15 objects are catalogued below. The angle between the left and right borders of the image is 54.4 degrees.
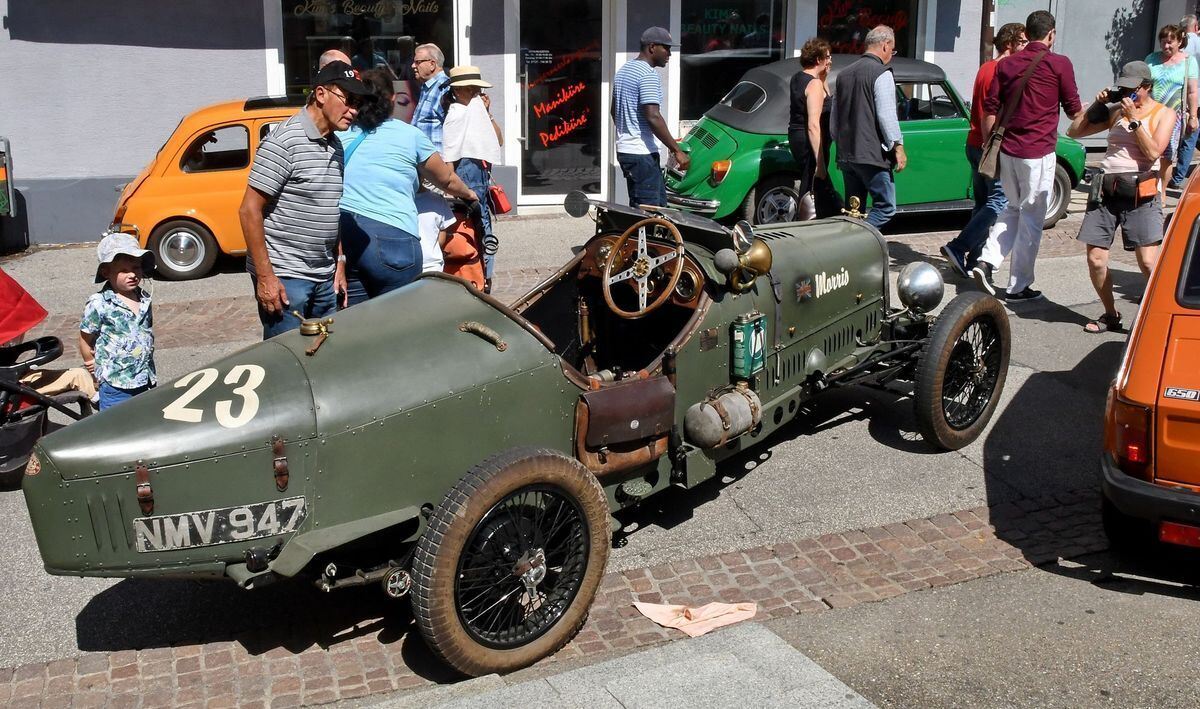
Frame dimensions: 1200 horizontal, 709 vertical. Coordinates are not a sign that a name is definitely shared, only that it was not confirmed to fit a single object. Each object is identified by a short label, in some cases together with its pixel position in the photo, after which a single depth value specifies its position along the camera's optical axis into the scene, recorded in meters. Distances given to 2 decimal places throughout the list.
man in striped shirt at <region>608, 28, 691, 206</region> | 9.09
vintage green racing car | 3.79
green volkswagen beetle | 10.41
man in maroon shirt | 8.38
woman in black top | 9.48
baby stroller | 5.54
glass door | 12.23
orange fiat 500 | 9.73
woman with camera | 7.66
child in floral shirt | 5.48
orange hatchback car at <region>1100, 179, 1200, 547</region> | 4.38
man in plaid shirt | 7.90
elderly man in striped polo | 5.22
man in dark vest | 8.84
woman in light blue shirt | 5.89
